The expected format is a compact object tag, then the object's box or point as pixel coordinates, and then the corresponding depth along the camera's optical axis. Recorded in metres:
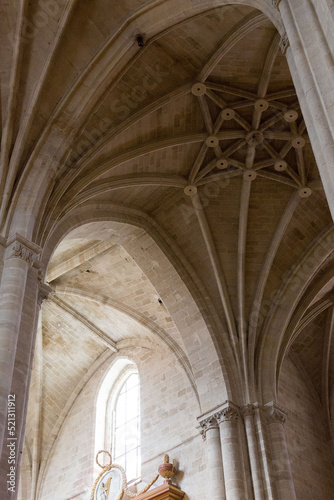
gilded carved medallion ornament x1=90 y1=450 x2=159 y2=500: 12.88
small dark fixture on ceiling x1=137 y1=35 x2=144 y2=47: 9.61
